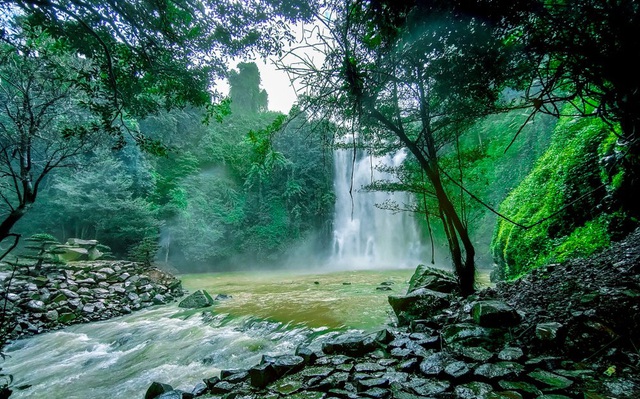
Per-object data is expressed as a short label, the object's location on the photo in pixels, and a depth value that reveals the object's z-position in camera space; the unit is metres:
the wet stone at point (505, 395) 1.95
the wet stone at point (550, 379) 1.97
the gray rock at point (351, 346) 3.15
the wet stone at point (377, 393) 2.15
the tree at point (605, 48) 1.61
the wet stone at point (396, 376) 2.37
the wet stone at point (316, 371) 2.69
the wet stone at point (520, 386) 1.97
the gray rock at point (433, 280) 5.75
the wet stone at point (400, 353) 2.86
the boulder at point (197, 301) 7.81
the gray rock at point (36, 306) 6.72
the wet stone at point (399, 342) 3.11
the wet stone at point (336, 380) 2.45
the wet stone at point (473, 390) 2.03
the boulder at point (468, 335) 2.84
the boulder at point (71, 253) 10.11
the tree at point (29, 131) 2.97
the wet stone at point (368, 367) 2.63
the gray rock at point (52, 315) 6.63
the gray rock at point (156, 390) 3.01
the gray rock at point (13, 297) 6.76
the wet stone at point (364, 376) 2.47
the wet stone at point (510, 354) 2.41
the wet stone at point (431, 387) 2.14
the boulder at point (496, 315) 2.97
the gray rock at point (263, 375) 2.71
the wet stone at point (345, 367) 2.73
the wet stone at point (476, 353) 2.50
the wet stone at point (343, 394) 2.19
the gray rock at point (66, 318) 6.72
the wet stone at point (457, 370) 2.27
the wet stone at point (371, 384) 2.29
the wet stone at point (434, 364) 2.43
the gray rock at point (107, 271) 9.18
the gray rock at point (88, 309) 7.19
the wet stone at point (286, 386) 2.49
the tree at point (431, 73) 2.30
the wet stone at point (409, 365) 2.55
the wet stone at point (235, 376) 2.91
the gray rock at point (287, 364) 2.85
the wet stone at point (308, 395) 2.30
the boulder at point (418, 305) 4.45
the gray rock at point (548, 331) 2.51
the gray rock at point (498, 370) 2.20
